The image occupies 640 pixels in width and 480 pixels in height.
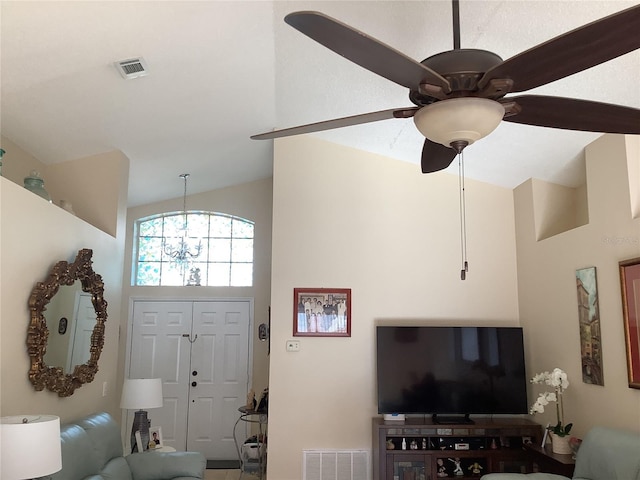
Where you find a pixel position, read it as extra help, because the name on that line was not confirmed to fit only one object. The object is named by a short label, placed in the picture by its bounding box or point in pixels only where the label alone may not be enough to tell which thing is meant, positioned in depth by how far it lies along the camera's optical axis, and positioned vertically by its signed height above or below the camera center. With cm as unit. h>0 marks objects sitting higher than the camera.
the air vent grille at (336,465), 482 -111
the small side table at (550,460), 371 -85
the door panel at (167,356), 629 -20
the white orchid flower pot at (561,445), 394 -76
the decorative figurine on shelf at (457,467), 455 -106
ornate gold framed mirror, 336 +9
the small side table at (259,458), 512 -115
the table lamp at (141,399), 434 -49
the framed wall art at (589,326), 378 +11
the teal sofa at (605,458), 301 -68
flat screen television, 471 -27
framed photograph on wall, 501 +26
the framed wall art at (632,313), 335 +18
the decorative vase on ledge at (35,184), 370 +106
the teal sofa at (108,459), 325 -82
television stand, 450 -92
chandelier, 635 +111
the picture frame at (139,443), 444 -86
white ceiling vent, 331 +169
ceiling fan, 159 +89
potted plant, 397 -49
